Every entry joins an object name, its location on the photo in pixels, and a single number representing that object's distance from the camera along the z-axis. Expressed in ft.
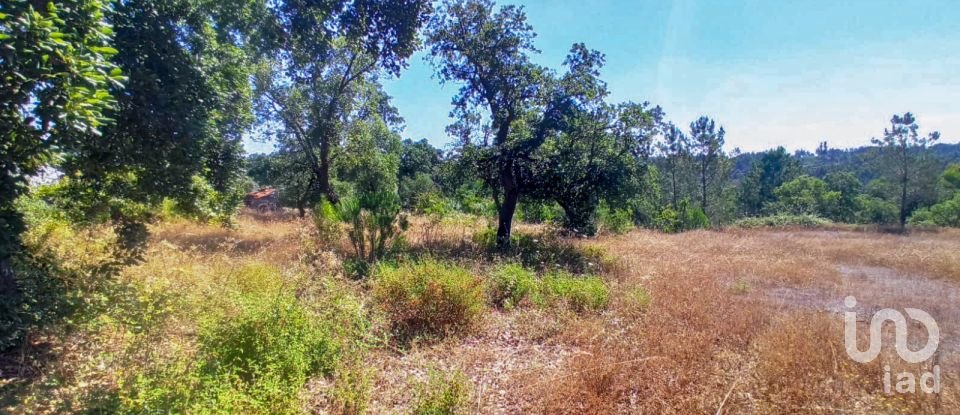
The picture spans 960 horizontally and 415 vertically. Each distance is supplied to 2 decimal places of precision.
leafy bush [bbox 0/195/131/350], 11.12
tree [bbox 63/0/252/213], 13.12
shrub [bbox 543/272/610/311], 18.33
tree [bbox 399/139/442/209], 96.20
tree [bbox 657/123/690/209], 106.73
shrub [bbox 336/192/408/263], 26.43
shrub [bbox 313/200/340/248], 28.19
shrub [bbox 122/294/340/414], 8.91
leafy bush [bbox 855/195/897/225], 96.78
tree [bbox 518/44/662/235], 31.68
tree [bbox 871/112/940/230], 78.18
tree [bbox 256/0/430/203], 20.44
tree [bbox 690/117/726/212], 100.37
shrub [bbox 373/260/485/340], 15.64
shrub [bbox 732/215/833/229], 84.53
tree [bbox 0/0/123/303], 8.05
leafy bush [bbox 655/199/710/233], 74.43
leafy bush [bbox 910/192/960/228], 89.81
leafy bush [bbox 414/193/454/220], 53.11
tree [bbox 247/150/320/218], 54.08
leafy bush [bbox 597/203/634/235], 52.19
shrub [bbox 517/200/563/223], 55.57
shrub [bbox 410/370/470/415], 9.77
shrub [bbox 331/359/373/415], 9.94
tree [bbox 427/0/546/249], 31.76
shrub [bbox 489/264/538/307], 19.53
